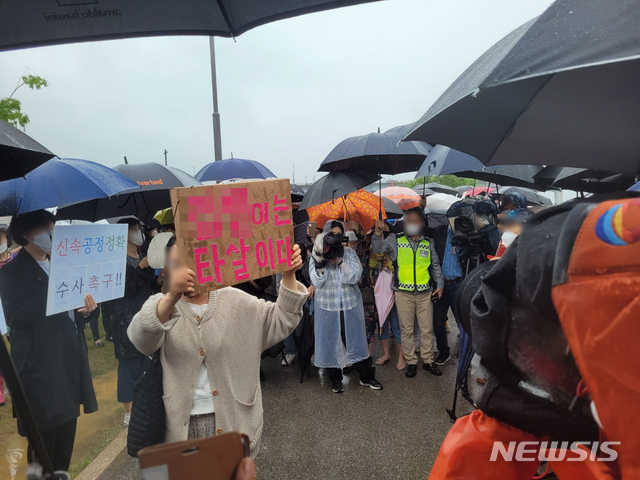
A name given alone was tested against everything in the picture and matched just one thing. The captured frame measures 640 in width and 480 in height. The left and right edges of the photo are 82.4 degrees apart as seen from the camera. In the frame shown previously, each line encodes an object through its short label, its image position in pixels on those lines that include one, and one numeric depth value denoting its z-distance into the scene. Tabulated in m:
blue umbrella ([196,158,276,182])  6.16
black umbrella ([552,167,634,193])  3.82
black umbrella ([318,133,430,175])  4.58
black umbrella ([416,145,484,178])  4.02
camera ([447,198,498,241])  3.97
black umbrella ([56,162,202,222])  4.18
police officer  4.46
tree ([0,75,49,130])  7.50
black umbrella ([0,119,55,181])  1.80
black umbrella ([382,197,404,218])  5.86
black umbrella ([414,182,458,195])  15.55
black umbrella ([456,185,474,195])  16.40
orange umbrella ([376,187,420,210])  5.71
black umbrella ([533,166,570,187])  4.76
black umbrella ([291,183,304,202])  8.60
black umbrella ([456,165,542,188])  4.66
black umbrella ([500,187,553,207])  8.79
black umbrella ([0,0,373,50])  1.35
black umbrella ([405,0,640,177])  1.09
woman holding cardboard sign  1.64
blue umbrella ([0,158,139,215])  2.45
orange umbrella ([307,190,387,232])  5.27
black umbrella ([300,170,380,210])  4.39
